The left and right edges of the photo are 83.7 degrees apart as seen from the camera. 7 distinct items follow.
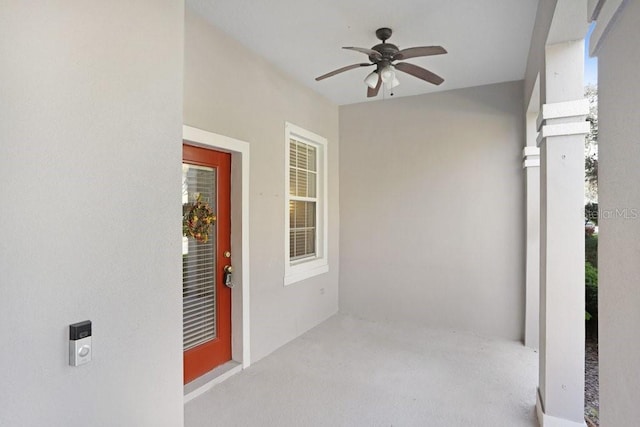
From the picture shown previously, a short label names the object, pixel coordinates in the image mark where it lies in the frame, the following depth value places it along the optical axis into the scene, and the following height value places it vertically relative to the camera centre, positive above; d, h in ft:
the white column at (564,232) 7.03 -0.43
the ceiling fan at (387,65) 8.89 +3.72
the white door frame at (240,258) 10.57 -1.39
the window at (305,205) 13.19 +0.25
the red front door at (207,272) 9.37 -1.68
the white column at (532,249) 12.09 -1.35
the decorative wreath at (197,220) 8.98 -0.22
